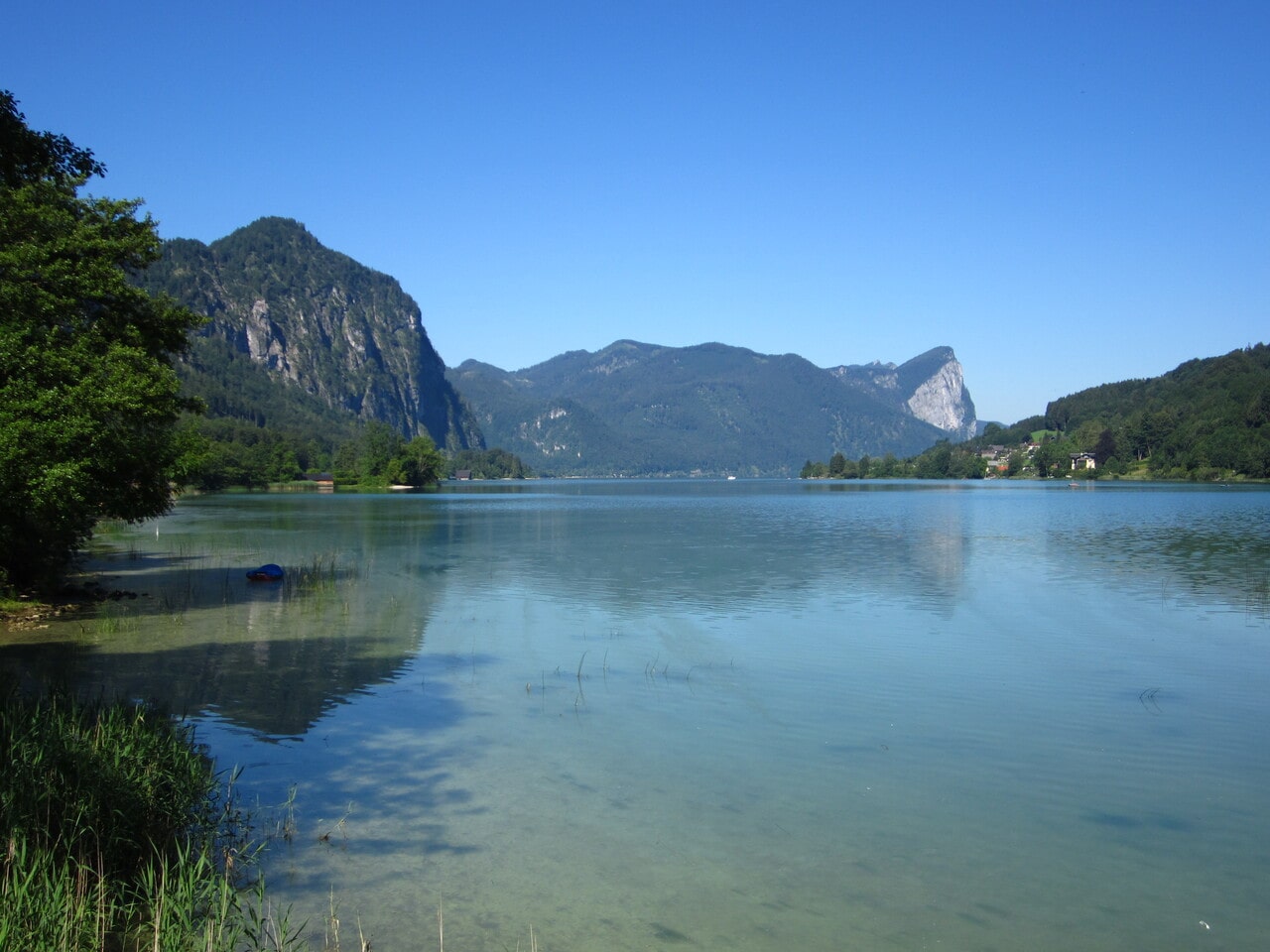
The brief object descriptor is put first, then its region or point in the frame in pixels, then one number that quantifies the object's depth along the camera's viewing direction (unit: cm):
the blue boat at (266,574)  3372
